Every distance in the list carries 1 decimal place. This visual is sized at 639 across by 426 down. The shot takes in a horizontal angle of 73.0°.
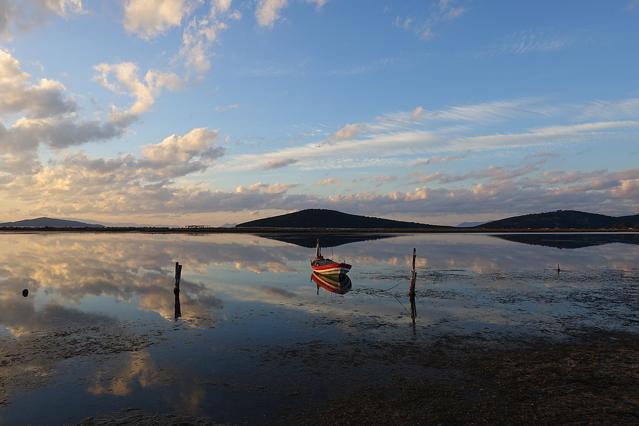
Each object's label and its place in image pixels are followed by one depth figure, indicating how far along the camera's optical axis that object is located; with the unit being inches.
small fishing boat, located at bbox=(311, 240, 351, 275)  1497.5
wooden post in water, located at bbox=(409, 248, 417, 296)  1226.6
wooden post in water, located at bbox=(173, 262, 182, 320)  1165.7
